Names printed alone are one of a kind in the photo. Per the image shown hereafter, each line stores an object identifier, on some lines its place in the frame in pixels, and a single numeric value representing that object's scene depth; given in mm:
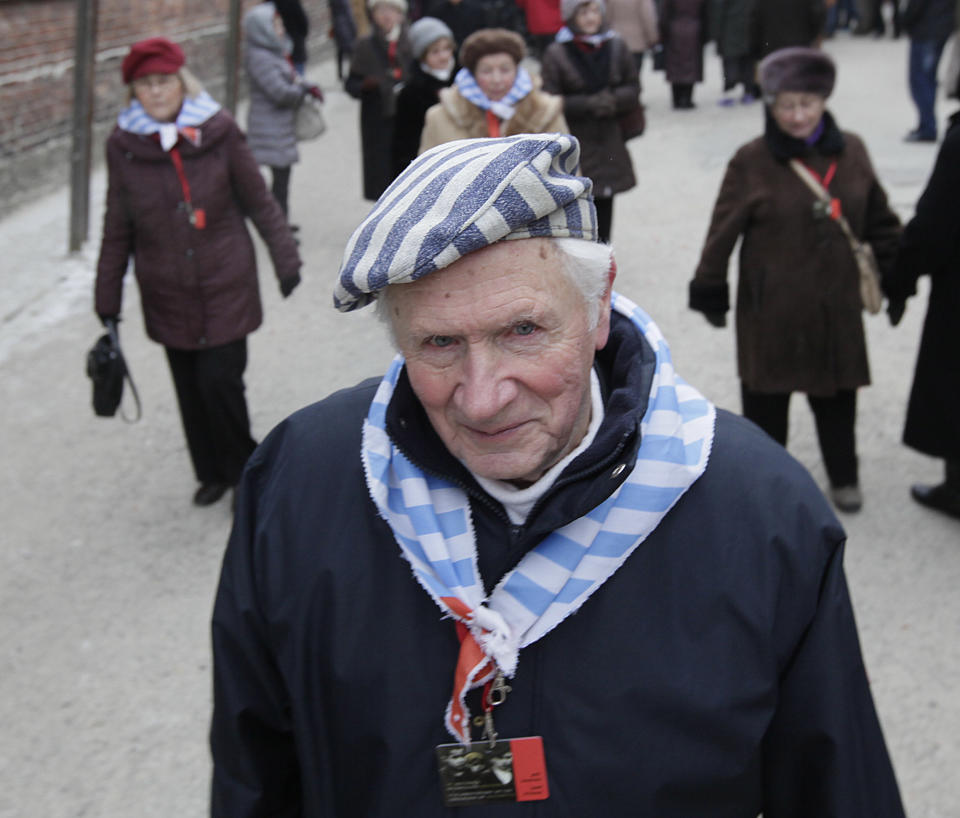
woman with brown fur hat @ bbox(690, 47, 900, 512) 4145
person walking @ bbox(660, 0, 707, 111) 13000
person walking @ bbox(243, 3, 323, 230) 8133
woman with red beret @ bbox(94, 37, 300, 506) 4523
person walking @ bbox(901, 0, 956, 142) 10430
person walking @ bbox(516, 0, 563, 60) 14336
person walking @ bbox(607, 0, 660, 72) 13078
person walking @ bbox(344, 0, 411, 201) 8055
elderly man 1585
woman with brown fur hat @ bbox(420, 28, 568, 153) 5859
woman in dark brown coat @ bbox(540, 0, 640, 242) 6469
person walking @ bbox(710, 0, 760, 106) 13195
